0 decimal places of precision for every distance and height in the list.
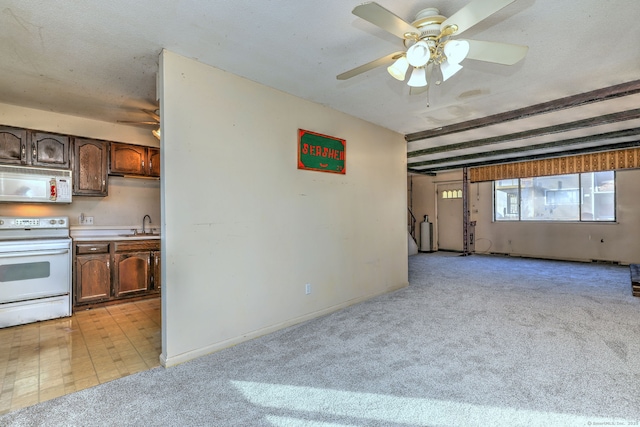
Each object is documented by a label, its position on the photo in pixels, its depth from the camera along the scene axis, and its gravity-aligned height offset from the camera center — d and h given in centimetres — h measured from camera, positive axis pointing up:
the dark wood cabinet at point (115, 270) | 374 -74
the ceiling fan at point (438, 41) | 155 +104
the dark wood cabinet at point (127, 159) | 416 +80
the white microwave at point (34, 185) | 343 +37
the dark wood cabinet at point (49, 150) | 357 +80
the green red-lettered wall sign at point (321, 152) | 340 +74
